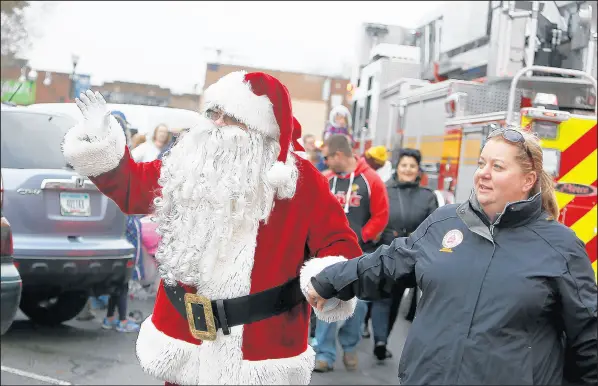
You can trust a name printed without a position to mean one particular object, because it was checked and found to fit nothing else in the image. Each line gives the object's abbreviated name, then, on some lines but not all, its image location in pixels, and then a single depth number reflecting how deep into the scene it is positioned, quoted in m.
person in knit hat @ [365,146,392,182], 8.90
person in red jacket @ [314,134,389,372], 6.91
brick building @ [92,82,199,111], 56.55
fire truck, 7.58
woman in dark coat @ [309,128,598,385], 2.75
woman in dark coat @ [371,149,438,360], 7.33
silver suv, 6.61
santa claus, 3.54
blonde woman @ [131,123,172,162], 9.30
